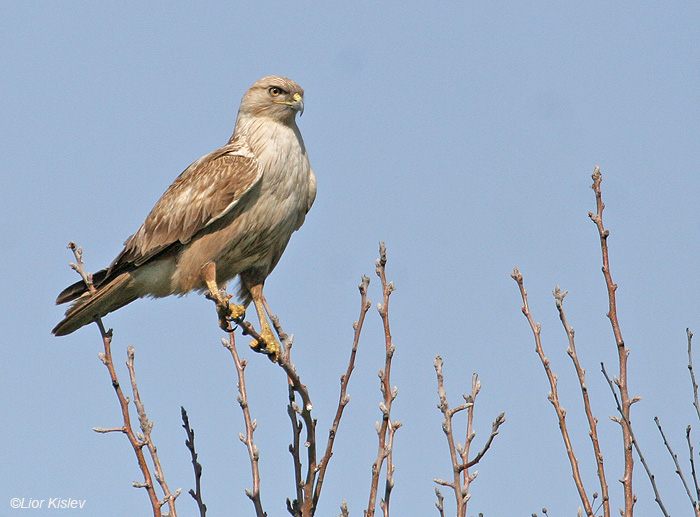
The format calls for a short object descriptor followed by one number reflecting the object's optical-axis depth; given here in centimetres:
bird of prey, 1200
